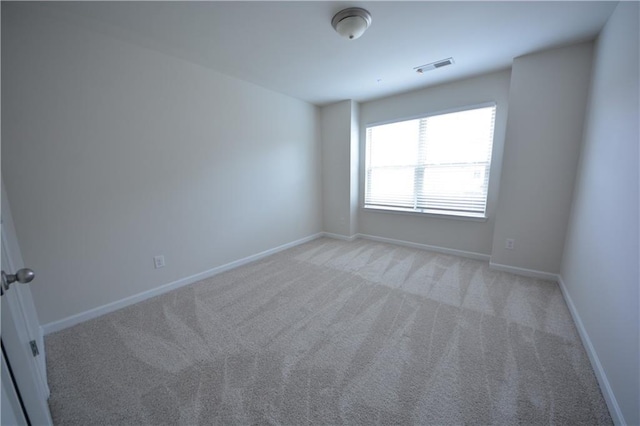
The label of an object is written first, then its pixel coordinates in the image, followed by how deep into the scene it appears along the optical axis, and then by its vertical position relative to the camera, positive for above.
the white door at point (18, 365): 0.70 -0.58
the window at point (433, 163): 3.02 +0.18
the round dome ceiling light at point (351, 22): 1.70 +1.17
